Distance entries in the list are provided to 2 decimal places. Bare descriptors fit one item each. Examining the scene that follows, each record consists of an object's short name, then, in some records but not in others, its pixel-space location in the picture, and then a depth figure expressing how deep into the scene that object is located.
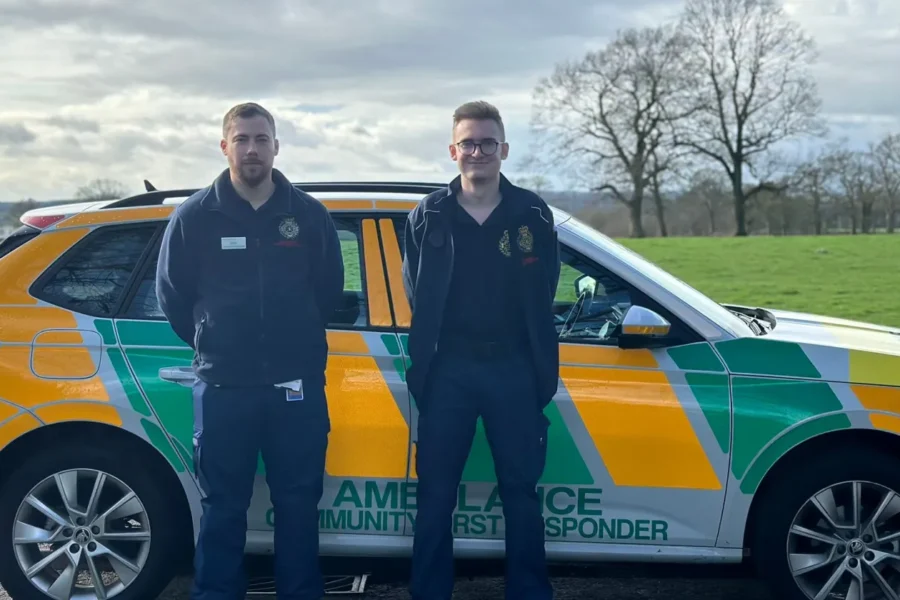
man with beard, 3.64
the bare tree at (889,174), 51.59
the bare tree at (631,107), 49.84
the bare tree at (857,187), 49.84
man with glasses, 3.69
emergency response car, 3.80
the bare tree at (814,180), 49.62
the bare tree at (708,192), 51.19
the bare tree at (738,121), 50.12
